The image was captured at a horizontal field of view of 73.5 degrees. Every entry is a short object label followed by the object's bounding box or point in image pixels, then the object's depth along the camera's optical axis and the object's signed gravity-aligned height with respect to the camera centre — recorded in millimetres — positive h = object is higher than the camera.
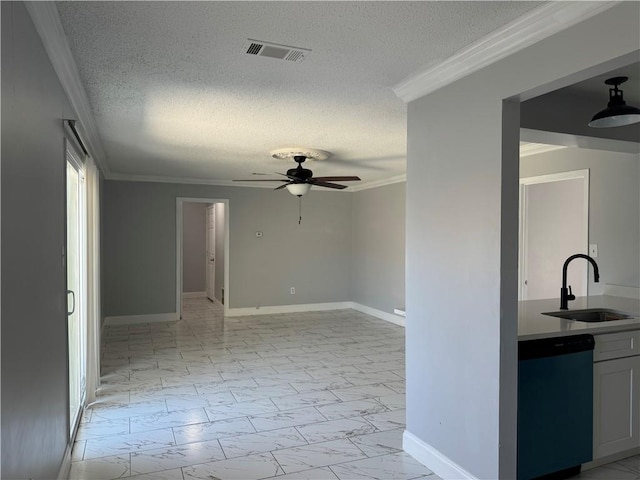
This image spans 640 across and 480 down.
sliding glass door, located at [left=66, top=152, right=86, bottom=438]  3617 -397
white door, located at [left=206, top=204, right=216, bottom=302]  9586 -443
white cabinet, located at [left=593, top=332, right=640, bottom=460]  2703 -1086
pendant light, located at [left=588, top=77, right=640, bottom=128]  2479 +693
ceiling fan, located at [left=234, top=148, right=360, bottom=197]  5031 +720
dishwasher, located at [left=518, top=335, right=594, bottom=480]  2461 -1030
